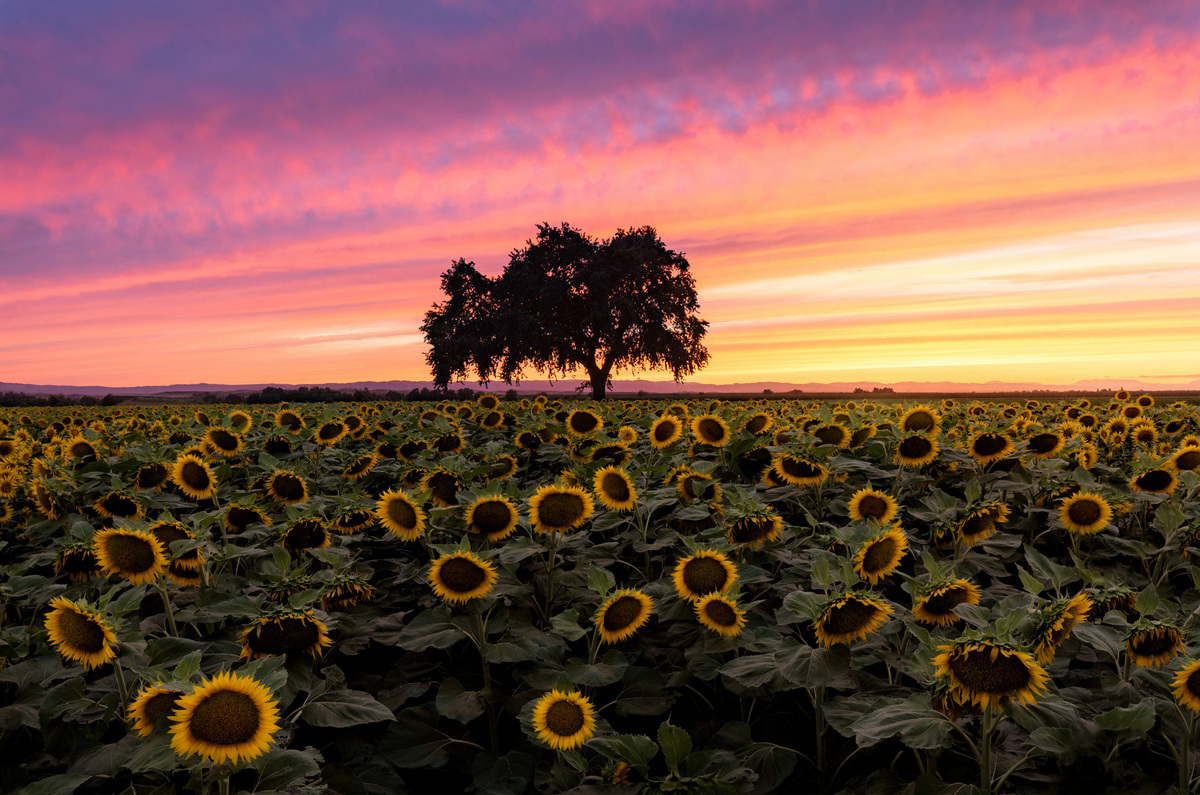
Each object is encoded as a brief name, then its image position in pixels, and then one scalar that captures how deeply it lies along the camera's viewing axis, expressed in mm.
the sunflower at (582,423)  6668
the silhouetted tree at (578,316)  46375
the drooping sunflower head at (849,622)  2678
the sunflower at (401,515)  3875
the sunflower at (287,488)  4609
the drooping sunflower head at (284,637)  2760
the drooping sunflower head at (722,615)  2967
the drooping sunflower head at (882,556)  3154
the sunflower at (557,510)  3795
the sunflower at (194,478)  4766
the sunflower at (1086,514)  4184
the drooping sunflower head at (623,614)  3117
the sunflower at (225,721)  2045
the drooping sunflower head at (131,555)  3176
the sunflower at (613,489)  4238
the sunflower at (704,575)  3158
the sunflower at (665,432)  5902
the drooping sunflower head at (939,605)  2869
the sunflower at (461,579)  3201
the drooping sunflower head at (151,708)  2203
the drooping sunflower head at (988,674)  2137
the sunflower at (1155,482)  4683
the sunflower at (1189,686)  2258
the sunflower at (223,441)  5980
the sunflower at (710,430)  5699
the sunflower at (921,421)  5715
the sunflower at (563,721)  2670
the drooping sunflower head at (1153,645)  2545
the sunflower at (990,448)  5316
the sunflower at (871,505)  4055
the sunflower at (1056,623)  2271
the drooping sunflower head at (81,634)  2502
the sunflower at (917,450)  5129
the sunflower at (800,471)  4605
